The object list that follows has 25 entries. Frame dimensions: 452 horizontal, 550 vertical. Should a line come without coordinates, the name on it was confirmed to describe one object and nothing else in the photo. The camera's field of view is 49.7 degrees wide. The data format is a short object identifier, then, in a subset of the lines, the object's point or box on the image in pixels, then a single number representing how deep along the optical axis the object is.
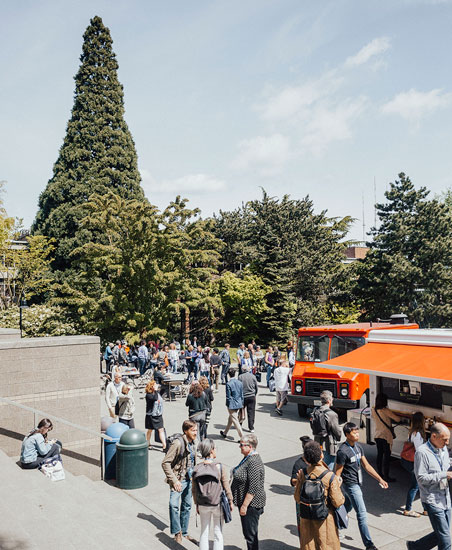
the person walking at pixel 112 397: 11.05
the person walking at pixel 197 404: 9.87
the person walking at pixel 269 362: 19.41
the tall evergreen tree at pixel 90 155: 37.97
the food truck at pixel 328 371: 12.90
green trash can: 8.48
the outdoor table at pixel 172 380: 16.83
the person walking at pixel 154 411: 10.48
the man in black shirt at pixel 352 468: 6.32
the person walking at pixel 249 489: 5.64
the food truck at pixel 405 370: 8.12
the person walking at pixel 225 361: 20.45
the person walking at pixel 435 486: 5.61
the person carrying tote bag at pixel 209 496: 5.64
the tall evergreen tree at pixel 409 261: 34.12
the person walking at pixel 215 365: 19.19
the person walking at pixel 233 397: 11.40
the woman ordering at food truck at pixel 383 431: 8.59
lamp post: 26.33
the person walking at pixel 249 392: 11.98
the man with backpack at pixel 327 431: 8.29
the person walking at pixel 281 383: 14.30
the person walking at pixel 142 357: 21.75
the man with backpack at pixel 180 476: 6.38
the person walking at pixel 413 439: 7.34
